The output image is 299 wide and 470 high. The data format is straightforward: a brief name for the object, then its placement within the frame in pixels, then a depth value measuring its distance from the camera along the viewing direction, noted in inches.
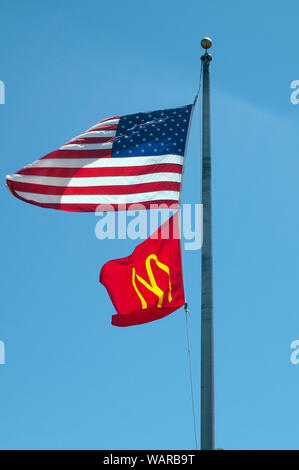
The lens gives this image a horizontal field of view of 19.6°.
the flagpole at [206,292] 577.0
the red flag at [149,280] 671.1
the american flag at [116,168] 725.9
